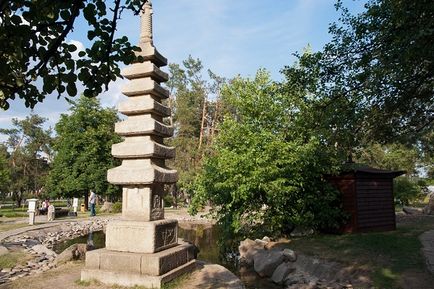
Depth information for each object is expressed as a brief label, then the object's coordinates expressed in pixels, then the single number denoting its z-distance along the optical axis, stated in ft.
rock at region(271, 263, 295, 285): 42.70
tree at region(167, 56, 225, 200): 153.48
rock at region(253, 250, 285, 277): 45.83
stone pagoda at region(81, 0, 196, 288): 28.50
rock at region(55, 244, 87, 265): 38.70
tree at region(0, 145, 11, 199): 107.43
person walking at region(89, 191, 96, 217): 98.68
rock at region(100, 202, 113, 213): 122.31
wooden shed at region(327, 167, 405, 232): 56.80
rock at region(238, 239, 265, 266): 52.75
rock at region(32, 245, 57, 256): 50.49
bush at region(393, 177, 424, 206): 107.65
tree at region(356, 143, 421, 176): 144.46
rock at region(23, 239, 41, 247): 55.75
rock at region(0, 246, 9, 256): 45.57
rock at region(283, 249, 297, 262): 45.90
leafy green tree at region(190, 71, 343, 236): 53.72
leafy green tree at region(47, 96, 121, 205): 120.67
